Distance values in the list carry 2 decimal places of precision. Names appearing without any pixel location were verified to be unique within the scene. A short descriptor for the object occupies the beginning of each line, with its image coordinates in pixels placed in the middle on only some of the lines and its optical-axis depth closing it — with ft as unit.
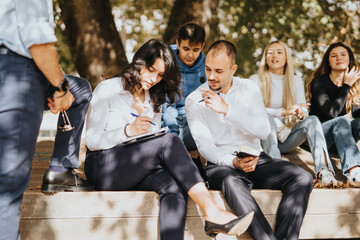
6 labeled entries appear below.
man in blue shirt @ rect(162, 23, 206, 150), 13.66
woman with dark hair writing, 8.74
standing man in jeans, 6.73
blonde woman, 12.52
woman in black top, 12.40
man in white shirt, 9.50
